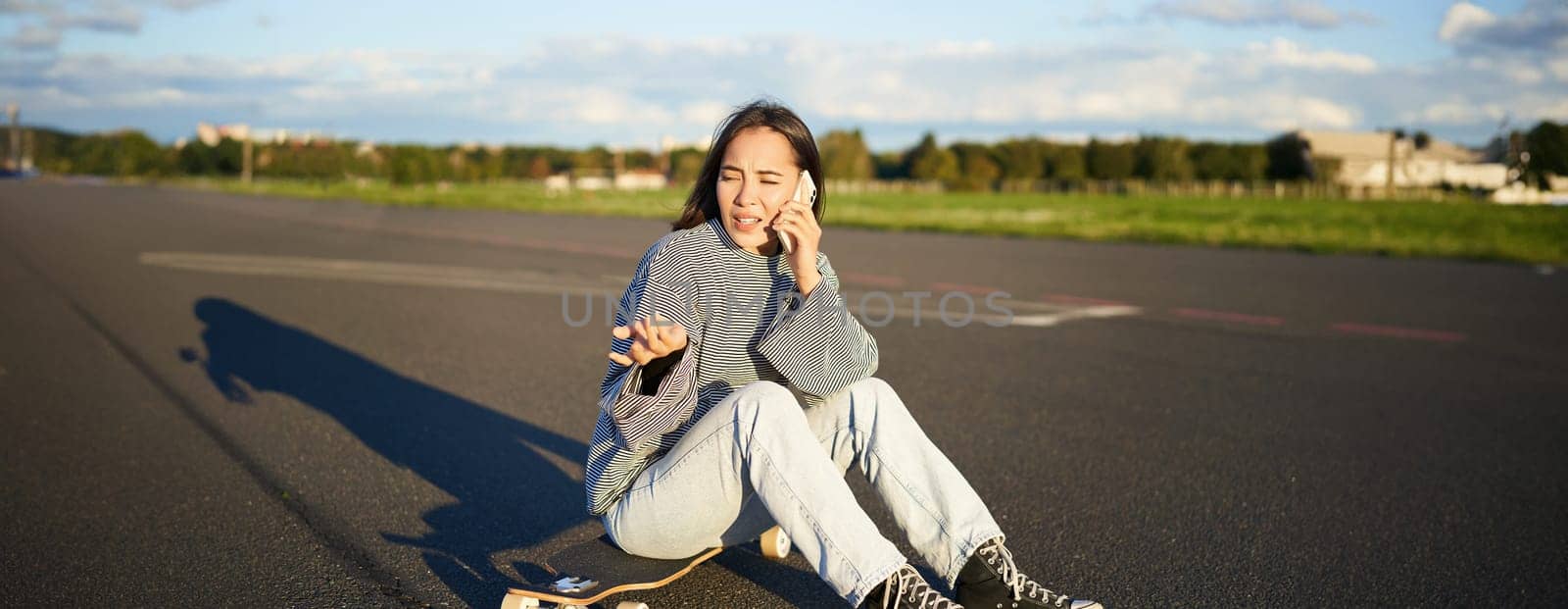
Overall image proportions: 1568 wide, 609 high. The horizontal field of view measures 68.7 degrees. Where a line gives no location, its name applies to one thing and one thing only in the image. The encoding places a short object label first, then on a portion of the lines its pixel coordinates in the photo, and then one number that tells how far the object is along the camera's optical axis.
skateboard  2.97
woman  2.80
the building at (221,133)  176.14
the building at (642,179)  127.31
